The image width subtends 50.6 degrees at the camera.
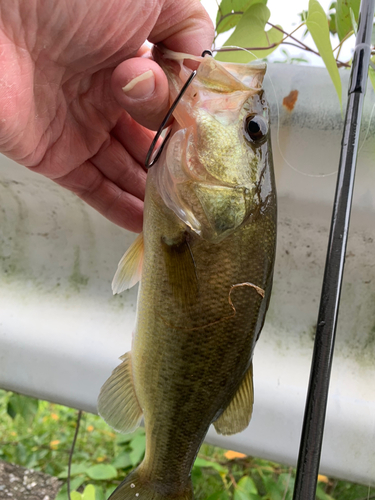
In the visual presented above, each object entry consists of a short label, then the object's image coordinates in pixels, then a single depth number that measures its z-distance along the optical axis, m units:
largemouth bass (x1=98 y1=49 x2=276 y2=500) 0.17
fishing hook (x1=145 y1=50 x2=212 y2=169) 0.16
